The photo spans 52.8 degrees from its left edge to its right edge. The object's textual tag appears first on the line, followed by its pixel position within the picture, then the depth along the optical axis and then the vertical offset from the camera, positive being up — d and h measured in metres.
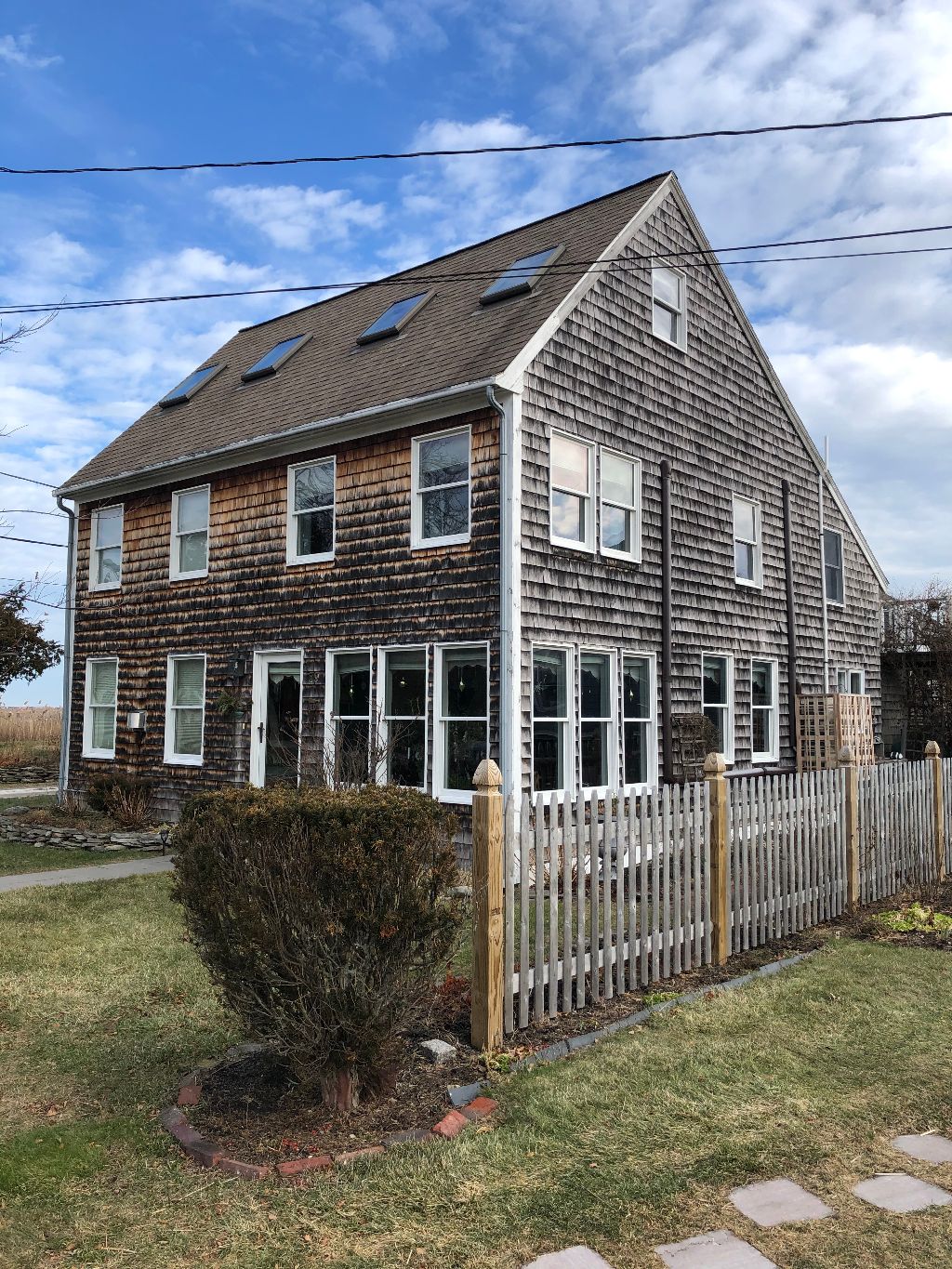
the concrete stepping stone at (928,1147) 3.92 -1.82
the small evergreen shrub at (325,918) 4.14 -0.92
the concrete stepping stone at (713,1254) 3.14 -1.80
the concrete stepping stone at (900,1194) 3.53 -1.81
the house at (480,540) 11.73 +2.47
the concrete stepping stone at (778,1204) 3.42 -1.80
